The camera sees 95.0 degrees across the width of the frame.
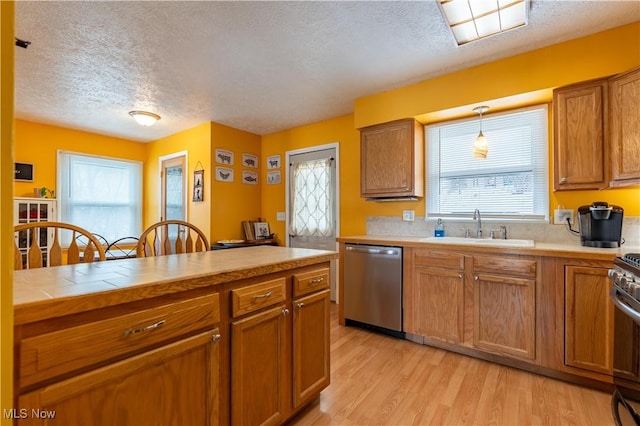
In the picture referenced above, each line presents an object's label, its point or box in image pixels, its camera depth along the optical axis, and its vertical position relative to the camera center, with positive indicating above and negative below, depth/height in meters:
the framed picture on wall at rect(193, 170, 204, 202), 4.11 +0.39
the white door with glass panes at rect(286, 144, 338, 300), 3.96 +0.20
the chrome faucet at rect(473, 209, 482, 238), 2.75 -0.09
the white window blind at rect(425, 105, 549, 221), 2.57 +0.42
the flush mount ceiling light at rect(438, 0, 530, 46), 1.82 +1.29
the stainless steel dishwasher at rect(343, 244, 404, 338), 2.67 -0.72
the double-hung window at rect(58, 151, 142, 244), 4.37 +0.30
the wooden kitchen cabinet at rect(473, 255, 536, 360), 2.09 -0.69
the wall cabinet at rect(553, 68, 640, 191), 1.94 +0.56
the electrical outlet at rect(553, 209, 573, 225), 2.39 -0.03
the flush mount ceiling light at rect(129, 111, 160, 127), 3.52 +1.16
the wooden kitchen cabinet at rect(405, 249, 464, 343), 2.37 -0.70
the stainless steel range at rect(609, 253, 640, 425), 1.34 -0.64
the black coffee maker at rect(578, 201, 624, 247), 2.02 -0.09
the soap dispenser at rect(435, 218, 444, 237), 2.95 -0.17
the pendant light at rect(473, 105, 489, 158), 2.55 +0.57
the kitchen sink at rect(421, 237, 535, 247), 2.27 -0.25
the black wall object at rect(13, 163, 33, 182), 3.88 +0.55
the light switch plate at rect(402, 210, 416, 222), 3.20 -0.03
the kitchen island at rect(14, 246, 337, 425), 0.79 -0.45
